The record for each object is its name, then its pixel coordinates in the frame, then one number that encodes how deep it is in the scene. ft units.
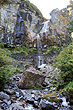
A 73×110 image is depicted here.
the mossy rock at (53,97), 20.32
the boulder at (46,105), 18.12
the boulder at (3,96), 20.06
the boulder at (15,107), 16.90
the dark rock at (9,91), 23.65
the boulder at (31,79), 28.74
